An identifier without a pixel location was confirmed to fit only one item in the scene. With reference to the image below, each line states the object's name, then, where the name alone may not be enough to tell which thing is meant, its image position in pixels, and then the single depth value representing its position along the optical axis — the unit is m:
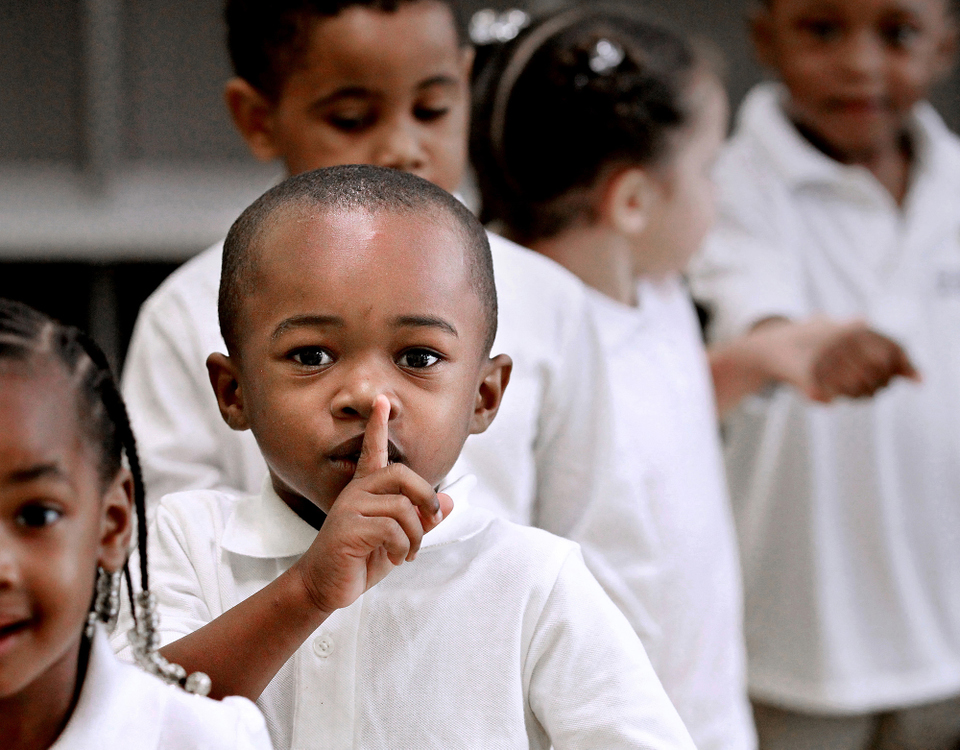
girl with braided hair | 2.51
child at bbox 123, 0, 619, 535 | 2.90
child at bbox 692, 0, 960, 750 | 4.36
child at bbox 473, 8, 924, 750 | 3.10
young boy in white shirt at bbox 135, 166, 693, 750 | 2.60
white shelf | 6.92
